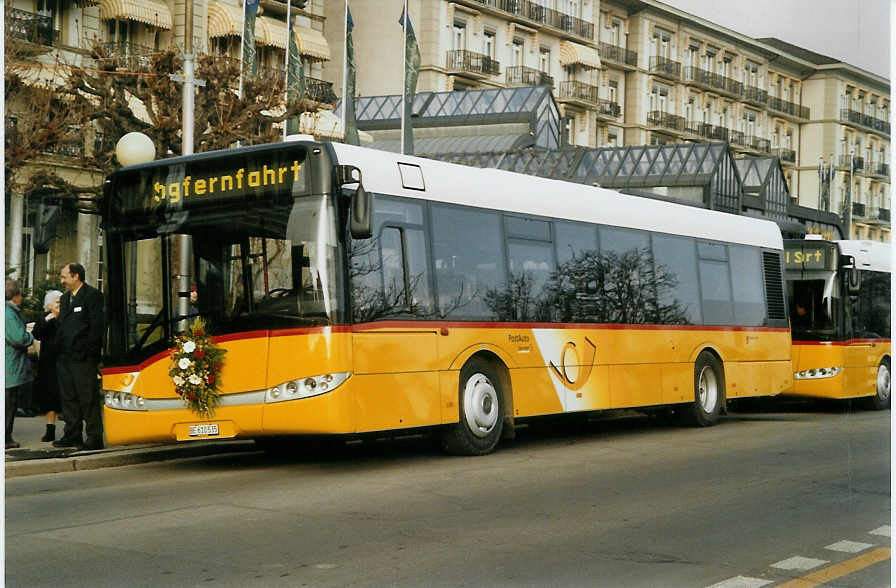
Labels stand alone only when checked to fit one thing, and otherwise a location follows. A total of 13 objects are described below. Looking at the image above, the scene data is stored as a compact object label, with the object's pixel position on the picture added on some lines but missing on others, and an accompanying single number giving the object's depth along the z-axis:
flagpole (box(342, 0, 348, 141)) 29.97
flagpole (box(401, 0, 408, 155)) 31.47
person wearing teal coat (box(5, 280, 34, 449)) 12.76
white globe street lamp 15.07
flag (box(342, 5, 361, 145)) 29.92
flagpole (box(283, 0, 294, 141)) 26.17
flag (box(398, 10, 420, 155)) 31.53
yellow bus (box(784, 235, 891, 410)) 17.52
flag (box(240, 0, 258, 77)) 25.56
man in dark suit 12.96
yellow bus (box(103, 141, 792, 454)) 11.09
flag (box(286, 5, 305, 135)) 27.55
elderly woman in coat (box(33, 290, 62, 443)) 14.09
